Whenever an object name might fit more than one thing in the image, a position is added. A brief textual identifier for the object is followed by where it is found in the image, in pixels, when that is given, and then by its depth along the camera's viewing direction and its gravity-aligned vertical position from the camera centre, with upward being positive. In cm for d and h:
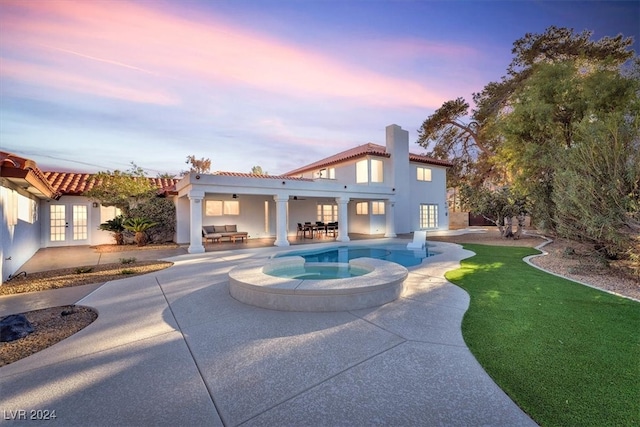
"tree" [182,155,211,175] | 3722 +714
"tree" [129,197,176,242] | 1692 +14
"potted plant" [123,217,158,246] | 1562 -48
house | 1016 +94
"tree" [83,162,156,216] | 1520 +157
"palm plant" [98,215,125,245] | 1564 -42
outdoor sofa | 1620 -98
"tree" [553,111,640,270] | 701 +77
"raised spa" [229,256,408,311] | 538 -149
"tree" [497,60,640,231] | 1070 +415
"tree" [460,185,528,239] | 1686 +61
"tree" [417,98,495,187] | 2567 +720
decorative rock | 439 -177
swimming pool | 1226 -183
